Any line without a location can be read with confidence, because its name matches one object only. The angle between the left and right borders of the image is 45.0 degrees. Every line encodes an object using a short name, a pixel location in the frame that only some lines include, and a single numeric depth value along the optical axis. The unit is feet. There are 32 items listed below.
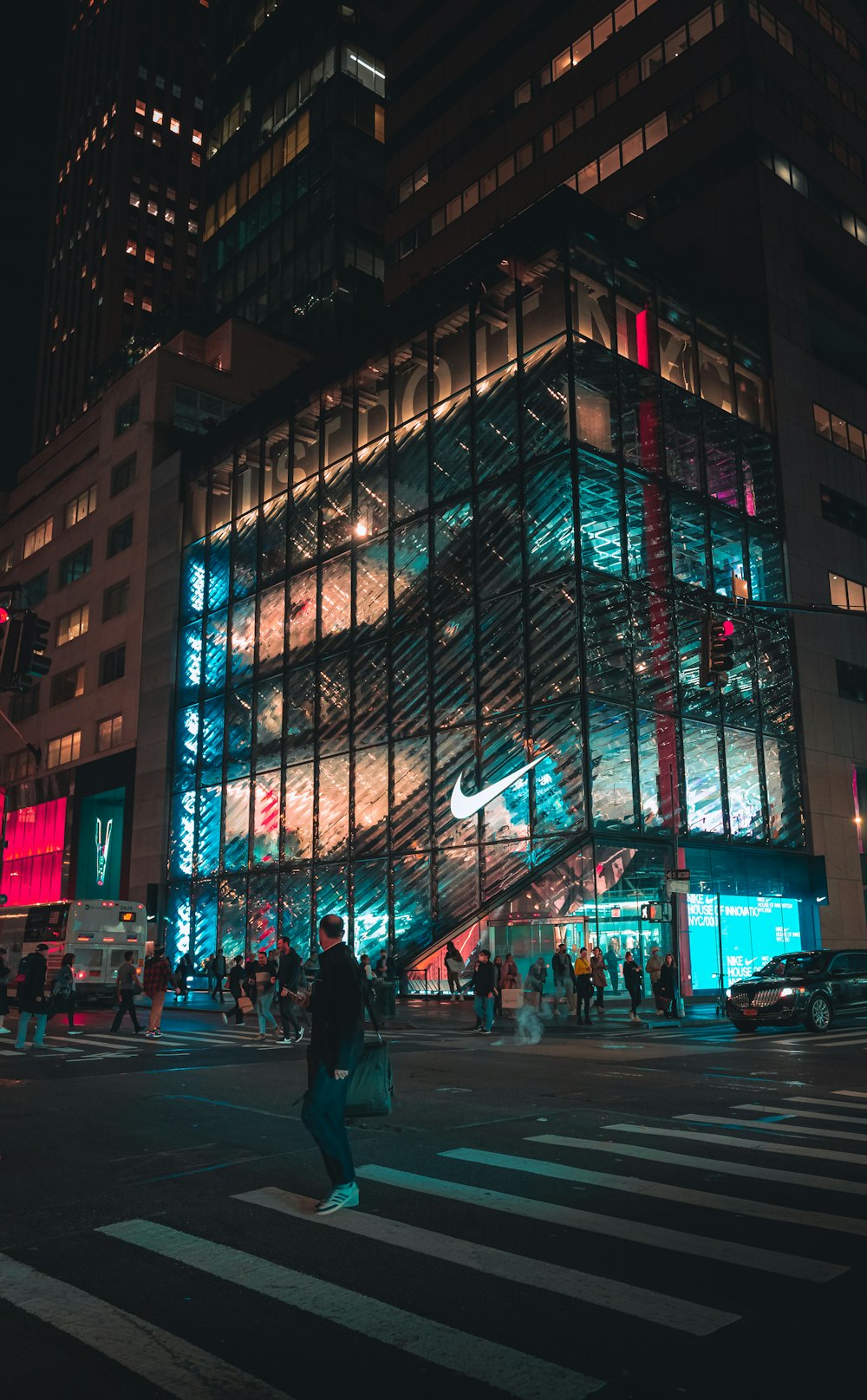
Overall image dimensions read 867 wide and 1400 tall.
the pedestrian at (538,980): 91.76
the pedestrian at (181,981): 125.08
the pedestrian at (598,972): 87.61
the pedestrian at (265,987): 69.87
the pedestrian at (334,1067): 22.34
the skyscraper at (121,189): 393.50
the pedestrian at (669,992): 85.15
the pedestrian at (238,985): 82.38
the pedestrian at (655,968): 86.69
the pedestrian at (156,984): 71.10
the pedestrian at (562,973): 90.12
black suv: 68.74
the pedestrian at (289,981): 60.13
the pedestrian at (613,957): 105.29
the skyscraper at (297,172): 226.17
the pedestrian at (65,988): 67.41
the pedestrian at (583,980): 82.38
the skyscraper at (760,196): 130.21
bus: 120.98
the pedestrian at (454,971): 109.40
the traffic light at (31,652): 50.14
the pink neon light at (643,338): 123.52
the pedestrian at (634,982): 81.15
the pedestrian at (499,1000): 91.95
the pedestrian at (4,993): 69.91
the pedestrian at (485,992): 75.00
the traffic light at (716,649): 63.26
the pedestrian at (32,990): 59.98
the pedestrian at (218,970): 122.86
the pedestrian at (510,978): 89.97
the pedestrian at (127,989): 75.82
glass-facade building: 109.50
